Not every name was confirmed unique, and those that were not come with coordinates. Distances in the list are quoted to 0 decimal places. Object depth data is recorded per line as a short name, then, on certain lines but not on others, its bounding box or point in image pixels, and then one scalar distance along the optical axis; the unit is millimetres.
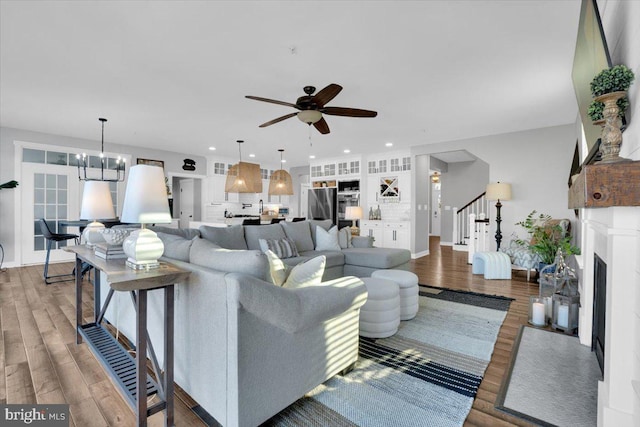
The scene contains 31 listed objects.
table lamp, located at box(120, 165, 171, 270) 1694
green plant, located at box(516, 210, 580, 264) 4441
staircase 5844
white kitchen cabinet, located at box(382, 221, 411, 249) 7043
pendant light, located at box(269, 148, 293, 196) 6234
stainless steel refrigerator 8453
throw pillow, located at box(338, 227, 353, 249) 4680
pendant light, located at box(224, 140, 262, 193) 5336
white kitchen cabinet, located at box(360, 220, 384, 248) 7473
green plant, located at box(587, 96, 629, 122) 1323
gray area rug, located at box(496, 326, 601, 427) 1680
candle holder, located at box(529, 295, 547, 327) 2932
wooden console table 1463
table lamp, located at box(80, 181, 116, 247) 2848
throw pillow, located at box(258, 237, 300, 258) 3844
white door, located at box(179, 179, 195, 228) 8477
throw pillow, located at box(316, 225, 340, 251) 4523
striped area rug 1646
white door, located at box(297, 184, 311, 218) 9945
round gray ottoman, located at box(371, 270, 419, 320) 2998
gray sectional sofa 1411
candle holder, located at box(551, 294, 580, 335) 2754
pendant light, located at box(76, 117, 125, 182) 6219
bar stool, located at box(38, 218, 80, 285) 4566
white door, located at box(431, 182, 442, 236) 10781
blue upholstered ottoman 4820
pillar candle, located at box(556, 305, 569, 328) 2773
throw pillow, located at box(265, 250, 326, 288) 1847
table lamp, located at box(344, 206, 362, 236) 6412
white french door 5758
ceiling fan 3084
